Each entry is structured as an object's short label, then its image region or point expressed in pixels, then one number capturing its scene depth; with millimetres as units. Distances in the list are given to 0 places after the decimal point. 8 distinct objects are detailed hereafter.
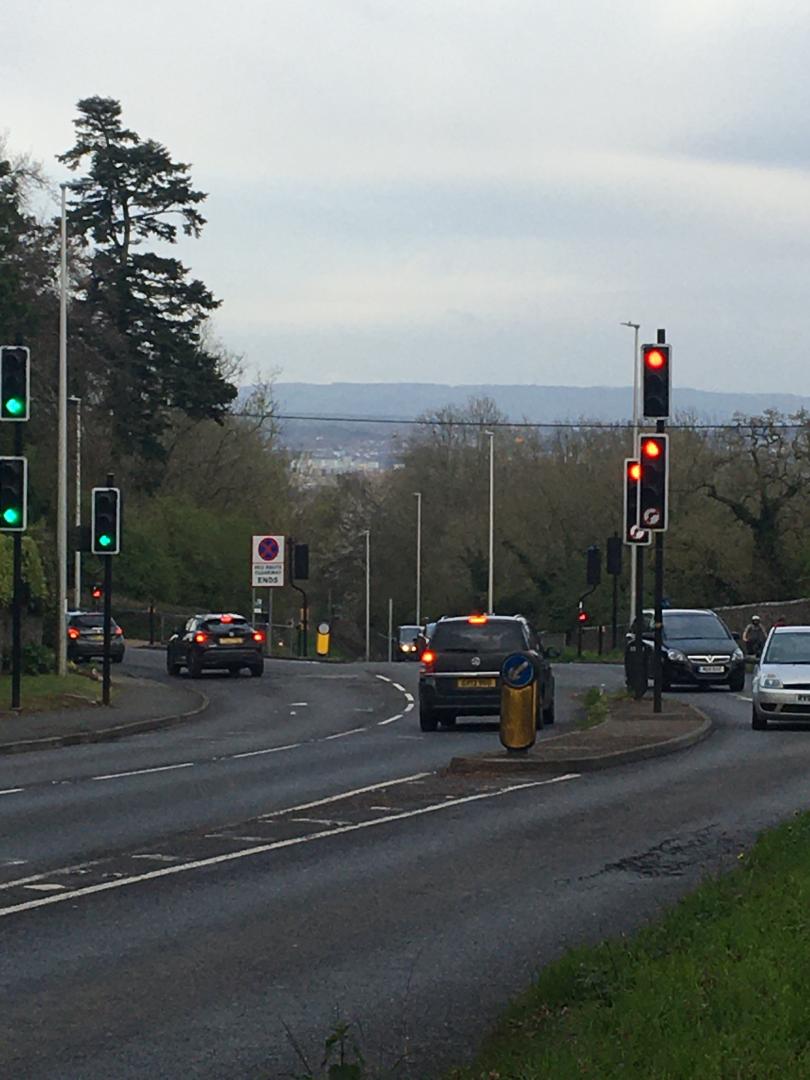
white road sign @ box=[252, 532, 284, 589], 55812
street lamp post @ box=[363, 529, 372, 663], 98375
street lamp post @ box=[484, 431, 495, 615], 79250
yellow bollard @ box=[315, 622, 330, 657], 69688
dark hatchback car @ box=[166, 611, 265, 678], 46156
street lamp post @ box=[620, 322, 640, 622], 59144
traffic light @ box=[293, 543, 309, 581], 61375
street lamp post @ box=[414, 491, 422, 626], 90312
